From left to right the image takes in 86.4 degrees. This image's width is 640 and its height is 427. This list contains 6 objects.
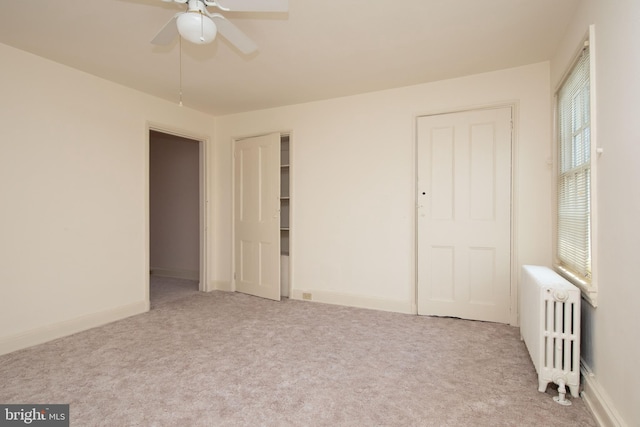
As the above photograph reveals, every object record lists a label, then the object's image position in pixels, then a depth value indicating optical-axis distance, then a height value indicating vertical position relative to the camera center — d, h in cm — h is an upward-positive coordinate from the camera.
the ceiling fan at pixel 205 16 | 175 +105
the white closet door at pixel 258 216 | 423 -8
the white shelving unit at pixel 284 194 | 459 +22
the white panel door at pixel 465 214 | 324 -4
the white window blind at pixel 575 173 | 212 +27
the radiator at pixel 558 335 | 195 -72
